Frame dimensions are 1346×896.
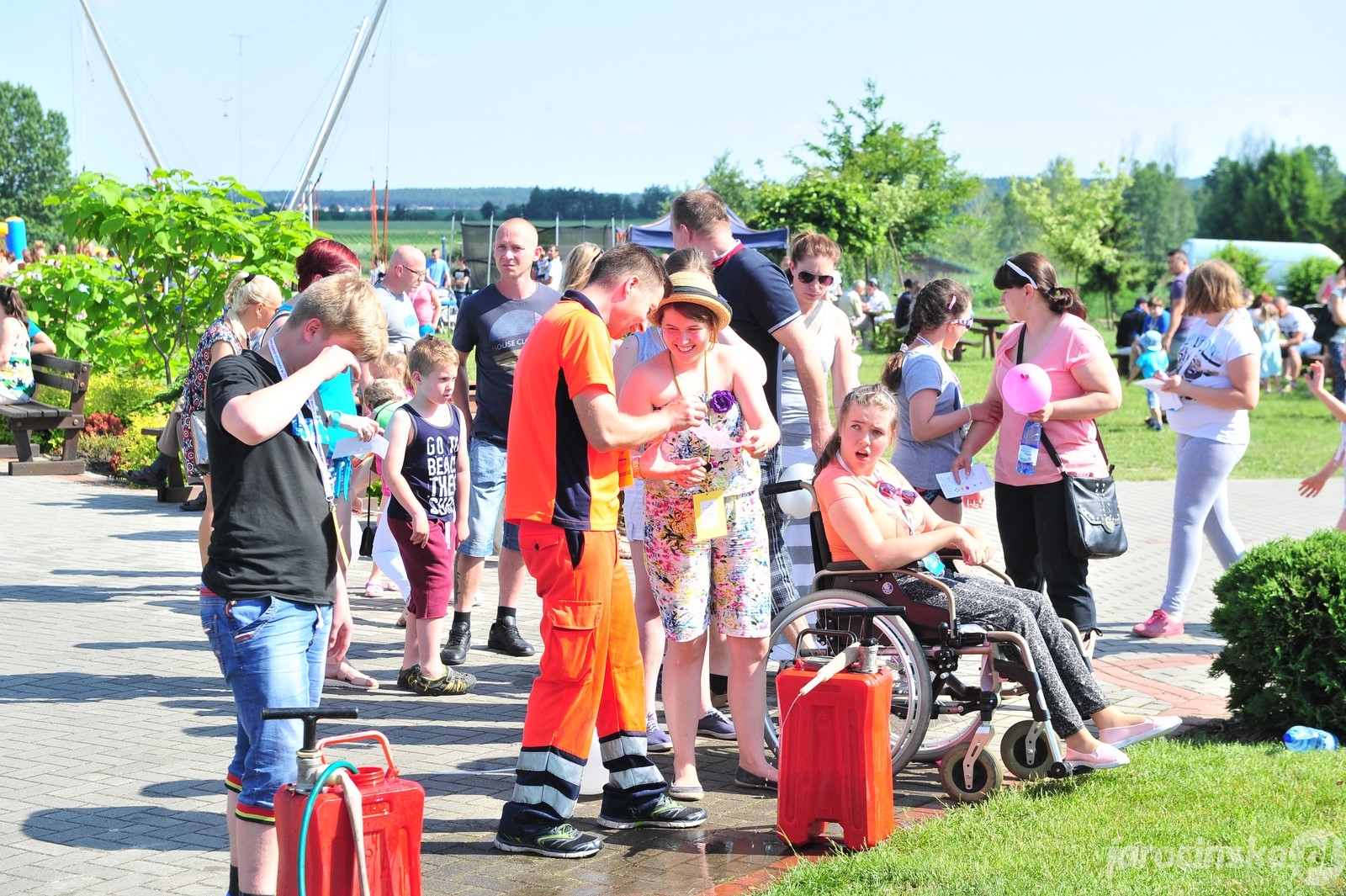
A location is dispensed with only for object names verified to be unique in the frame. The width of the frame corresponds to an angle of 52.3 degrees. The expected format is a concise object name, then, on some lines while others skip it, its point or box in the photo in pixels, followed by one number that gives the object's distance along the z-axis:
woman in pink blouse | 6.20
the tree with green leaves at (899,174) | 55.47
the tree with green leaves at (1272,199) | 89.31
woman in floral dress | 4.86
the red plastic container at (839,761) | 4.38
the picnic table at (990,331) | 34.75
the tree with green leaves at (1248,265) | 43.31
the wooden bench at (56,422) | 14.05
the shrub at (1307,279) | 39.47
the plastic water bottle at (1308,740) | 5.52
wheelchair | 4.98
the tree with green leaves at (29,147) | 124.50
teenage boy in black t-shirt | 3.51
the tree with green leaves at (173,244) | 13.69
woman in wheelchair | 5.05
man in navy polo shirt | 6.08
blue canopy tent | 23.17
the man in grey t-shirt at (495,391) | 7.15
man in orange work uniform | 4.36
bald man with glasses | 9.44
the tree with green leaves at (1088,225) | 53.44
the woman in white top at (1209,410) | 7.60
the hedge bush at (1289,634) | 5.61
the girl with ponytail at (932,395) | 6.45
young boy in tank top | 6.45
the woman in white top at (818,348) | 6.55
